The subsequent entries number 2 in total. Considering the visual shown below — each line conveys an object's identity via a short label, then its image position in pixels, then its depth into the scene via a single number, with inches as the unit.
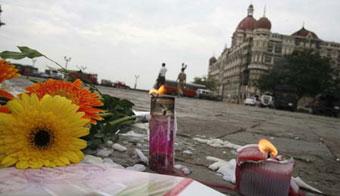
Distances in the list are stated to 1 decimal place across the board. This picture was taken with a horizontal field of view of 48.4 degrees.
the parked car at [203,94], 1753.3
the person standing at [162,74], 617.3
